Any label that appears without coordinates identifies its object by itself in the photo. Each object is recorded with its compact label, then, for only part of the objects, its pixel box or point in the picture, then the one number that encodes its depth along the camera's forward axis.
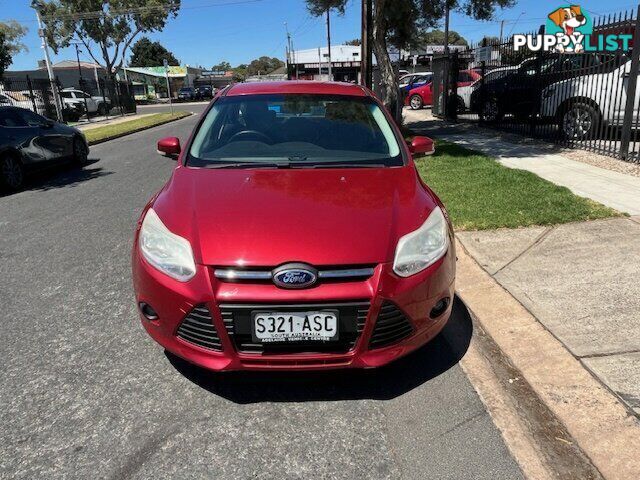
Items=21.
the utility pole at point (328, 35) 52.66
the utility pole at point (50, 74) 25.02
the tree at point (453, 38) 104.94
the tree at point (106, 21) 45.81
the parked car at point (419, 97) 22.83
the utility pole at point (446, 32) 31.66
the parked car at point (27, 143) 8.93
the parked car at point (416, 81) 23.17
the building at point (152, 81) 62.34
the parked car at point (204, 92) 58.75
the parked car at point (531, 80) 9.09
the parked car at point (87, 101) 30.02
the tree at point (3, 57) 38.62
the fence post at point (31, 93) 22.22
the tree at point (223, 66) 158.98
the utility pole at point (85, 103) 29.33
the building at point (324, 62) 62.56
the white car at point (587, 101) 8.77
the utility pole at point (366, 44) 12.41
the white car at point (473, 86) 13.20
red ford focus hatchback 2.43
